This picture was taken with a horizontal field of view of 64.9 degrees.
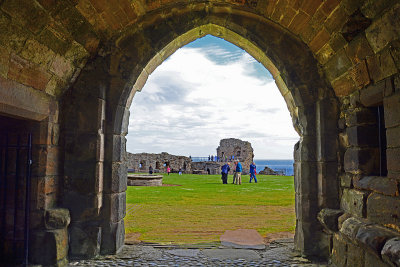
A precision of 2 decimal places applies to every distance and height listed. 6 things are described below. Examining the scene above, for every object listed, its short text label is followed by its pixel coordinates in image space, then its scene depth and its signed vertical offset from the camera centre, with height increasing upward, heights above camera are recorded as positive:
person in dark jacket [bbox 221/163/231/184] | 14.93 -0.66
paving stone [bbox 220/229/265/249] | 4.48 -1.21
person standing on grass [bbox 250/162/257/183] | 15.12 -0.52
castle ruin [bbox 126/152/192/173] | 28.08 -0.26
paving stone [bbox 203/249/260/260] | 3.97 -1.23
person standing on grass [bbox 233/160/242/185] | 14.13 -0.63
